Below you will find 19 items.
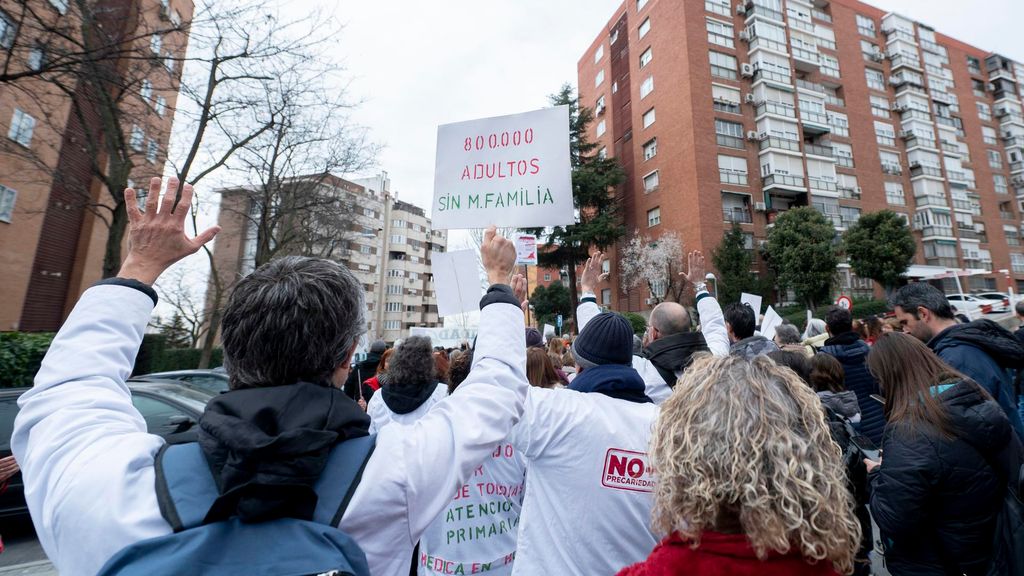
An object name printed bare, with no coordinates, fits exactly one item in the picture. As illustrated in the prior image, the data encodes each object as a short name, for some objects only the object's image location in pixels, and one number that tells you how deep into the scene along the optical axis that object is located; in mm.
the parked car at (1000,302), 24409
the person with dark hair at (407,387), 3375
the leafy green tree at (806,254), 28469
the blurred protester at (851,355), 4648
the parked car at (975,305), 22756
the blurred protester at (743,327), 4398
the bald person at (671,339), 3363
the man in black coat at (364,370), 7121
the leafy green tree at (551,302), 44000
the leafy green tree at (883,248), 29016
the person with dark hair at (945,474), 2125
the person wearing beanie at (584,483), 1991
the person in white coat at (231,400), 951
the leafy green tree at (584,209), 33875
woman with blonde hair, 1124
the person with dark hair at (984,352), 3162
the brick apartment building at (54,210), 11867
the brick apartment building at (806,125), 32625
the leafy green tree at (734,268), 29328
